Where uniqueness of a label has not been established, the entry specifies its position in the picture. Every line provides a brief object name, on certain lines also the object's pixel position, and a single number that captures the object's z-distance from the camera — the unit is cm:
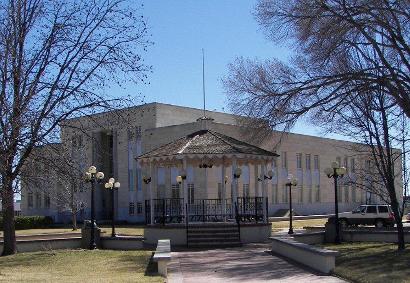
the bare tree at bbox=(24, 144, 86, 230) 1978
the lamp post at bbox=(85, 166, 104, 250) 2592
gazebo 2686
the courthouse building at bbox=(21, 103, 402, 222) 5138
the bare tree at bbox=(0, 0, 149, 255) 1525
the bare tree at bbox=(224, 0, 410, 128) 2039
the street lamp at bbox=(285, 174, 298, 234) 3532
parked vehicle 4091
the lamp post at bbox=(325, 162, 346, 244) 2594
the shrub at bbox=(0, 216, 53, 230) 5572
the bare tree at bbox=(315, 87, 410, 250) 2147
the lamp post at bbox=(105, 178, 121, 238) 3309
